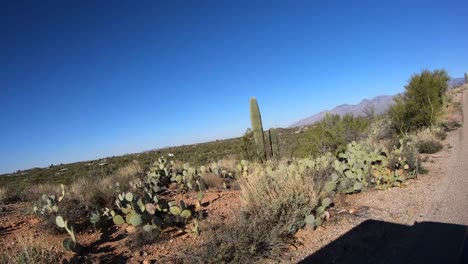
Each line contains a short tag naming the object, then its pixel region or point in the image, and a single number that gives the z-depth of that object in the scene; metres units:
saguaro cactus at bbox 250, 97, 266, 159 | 15.06
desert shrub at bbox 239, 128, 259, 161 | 13.05
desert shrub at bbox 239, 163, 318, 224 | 5.81
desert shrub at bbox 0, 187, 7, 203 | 11.96
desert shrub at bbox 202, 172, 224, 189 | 9.92
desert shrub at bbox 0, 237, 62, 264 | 4.78
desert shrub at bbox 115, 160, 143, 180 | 13.31
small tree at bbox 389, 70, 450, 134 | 17.12
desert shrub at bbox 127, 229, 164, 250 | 5.58
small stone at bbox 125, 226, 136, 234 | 6.01
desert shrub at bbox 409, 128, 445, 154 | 11.47
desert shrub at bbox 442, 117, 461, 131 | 17.04
